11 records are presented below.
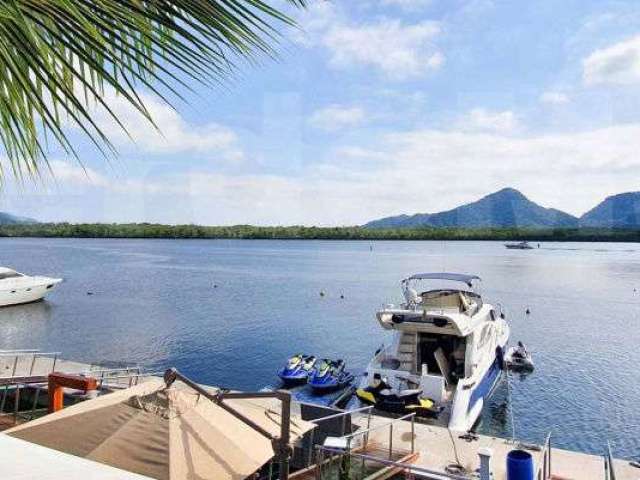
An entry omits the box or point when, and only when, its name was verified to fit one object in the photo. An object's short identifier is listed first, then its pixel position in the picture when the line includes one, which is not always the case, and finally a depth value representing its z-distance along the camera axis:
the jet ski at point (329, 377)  25.22
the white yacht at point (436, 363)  18.19
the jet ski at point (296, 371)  26.59
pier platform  12.13
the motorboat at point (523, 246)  190.88
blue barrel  7.04
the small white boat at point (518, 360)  31.20
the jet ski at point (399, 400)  17.62
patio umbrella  6.32
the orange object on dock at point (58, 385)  11.20
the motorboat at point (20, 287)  47.15
